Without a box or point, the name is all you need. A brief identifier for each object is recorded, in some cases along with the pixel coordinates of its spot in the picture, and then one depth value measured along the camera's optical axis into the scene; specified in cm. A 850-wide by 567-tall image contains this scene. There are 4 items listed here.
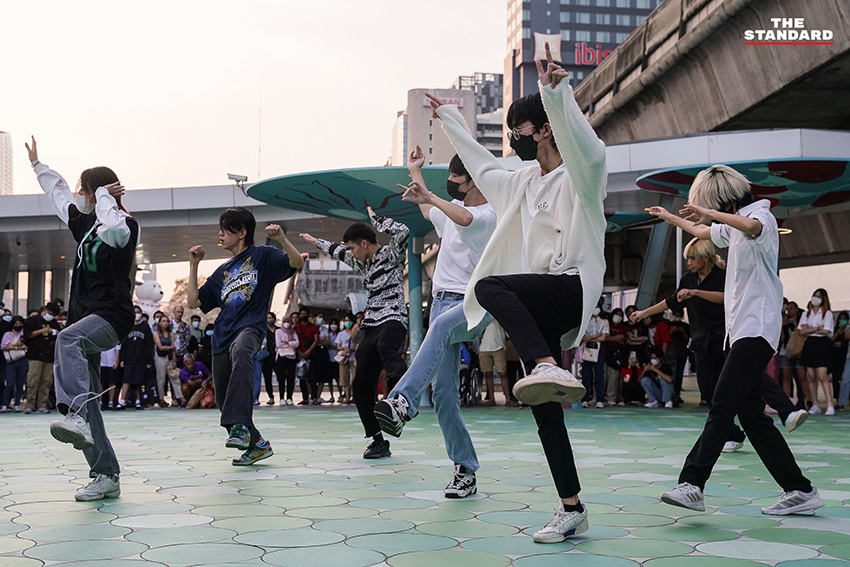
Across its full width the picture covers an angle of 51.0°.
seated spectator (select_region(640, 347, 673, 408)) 1530
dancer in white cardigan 328
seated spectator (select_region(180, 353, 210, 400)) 1570
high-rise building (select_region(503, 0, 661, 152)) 13150
